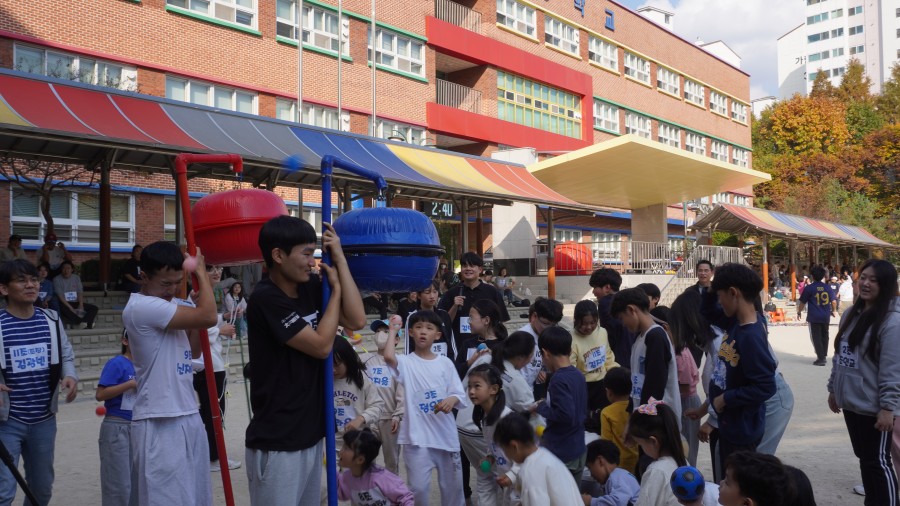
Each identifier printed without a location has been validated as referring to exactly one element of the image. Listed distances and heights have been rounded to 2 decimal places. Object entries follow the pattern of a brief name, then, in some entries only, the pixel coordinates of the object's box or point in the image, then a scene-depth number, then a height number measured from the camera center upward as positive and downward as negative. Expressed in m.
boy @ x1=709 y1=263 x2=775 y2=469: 4.35 -0.63
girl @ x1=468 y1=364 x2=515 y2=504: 5.19 -0.99
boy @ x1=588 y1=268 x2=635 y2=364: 6.75 -0.43
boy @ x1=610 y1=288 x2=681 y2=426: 5.12 -0.63
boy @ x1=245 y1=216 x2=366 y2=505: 3.11 -0.38
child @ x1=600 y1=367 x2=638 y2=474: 5.46 -1.12
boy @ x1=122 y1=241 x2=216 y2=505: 3.71 -0.62
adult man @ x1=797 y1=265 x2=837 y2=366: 13.83 -0.85
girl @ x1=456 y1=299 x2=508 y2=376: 6.71 -0.55
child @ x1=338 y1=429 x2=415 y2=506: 4.88 -1.42
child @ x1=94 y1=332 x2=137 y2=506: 4.65 -1.04
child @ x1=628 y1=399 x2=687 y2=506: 4.21 -1.04
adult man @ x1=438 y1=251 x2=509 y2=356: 7.20 -0.28
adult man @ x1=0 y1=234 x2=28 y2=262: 15.16 +0.45
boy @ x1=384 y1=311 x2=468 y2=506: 5.28 -1.11
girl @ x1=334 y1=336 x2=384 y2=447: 5.46 -0.96
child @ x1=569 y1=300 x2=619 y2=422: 6.22 -0.75
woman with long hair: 4.88 -0.77
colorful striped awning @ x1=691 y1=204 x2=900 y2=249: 28.98 +1.72
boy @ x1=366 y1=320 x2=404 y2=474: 5.79 -1.09
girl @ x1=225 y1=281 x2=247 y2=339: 12.85 -0.44
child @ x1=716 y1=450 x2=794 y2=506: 3.25 -0.97
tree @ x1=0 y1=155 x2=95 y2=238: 18.17 +2.42
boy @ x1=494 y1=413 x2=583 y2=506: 4.04 -1.13
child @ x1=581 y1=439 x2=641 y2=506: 4.68 -1.39
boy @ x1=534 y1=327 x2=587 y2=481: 5.00 -1.00
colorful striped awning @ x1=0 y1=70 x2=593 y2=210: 11.48 +2.48
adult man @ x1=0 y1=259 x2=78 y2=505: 4.64 -0.70
